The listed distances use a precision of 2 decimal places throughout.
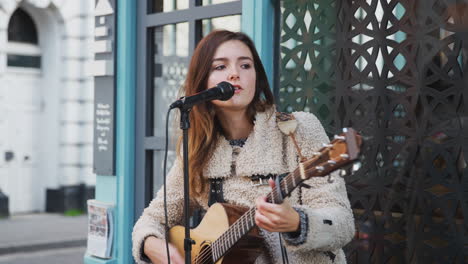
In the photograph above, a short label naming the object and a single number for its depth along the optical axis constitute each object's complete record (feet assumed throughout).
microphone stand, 9.09
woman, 8.82
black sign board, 18.21
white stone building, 42.22
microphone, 8.93
